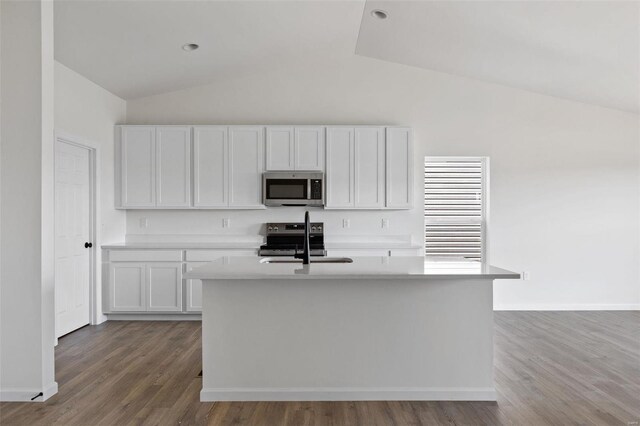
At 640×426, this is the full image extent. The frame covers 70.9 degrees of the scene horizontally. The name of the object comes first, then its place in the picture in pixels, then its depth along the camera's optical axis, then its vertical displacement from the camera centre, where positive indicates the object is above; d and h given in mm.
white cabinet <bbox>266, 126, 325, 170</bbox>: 5203 +709
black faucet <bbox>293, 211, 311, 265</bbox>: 3014 -269
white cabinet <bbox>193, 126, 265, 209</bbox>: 5207 +623
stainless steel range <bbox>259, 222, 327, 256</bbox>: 5402 -302
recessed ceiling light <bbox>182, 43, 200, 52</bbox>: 4329 +1580
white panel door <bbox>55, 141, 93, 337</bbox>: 4340 -289
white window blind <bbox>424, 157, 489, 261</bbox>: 5547 +9
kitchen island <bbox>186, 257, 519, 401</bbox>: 2838 -819
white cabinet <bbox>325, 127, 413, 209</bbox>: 5172 +523
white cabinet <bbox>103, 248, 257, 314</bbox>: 4898 -801
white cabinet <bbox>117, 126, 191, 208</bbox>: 5207 +492
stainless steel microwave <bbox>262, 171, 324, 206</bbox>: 5148 +253
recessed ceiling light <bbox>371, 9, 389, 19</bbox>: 4232 +1871
